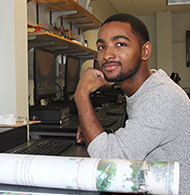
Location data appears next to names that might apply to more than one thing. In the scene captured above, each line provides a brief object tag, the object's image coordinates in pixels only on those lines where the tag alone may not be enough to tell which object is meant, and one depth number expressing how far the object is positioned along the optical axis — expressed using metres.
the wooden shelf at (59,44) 2.01
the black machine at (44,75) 1.81
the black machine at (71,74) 2.49
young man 0.81
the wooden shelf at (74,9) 2.39
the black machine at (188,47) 6.80
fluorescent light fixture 4.86
